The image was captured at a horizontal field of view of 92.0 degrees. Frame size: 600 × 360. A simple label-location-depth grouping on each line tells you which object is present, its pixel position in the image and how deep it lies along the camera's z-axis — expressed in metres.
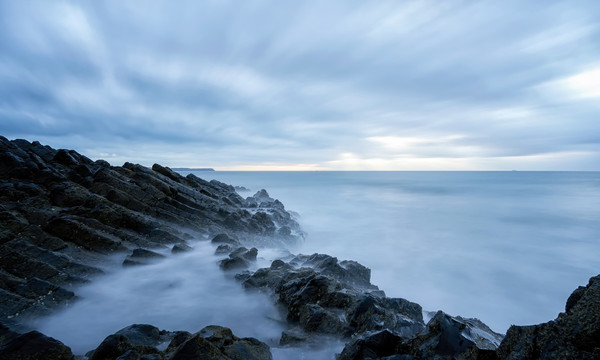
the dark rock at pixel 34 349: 4.36
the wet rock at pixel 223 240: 13.43
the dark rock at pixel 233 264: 10.69
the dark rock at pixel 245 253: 11.66
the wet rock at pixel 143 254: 10.68
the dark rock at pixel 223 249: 12.15
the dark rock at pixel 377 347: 4.89
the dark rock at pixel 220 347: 4.34
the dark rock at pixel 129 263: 10.16
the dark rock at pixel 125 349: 4.58
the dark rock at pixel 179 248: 11.69
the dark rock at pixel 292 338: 6.33
